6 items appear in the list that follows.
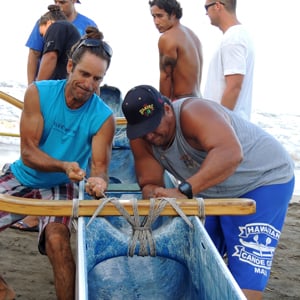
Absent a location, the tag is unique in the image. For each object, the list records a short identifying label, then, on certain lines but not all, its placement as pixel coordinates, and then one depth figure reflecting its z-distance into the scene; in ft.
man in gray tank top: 8.05
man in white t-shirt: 12.17
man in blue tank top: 9.35
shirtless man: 14.39
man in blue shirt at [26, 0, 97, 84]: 16.33
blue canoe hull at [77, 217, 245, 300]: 6.50
